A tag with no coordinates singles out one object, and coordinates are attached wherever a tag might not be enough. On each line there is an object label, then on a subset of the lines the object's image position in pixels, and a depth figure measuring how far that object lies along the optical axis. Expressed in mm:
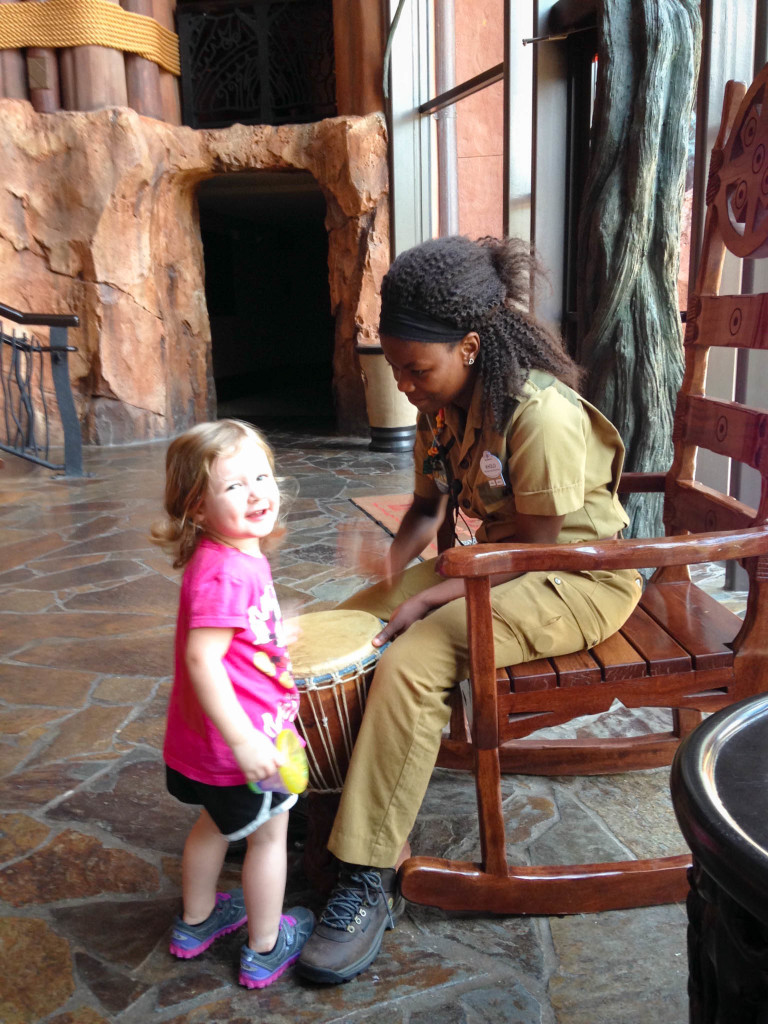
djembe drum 1873
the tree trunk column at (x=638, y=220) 3240
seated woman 1876
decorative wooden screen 9234
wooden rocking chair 1822
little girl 1629
